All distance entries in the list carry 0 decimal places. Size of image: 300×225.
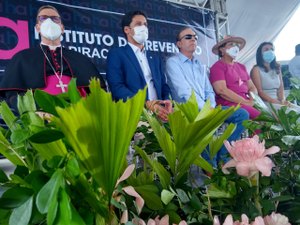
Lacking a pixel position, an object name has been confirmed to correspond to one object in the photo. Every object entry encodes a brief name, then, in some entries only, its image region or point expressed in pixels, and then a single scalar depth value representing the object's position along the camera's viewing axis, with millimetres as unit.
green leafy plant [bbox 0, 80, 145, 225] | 270
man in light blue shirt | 1916
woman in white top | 2529
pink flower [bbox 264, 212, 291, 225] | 371
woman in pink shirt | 2129
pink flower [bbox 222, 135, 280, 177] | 371
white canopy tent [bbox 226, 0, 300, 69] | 3160
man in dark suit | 1727
